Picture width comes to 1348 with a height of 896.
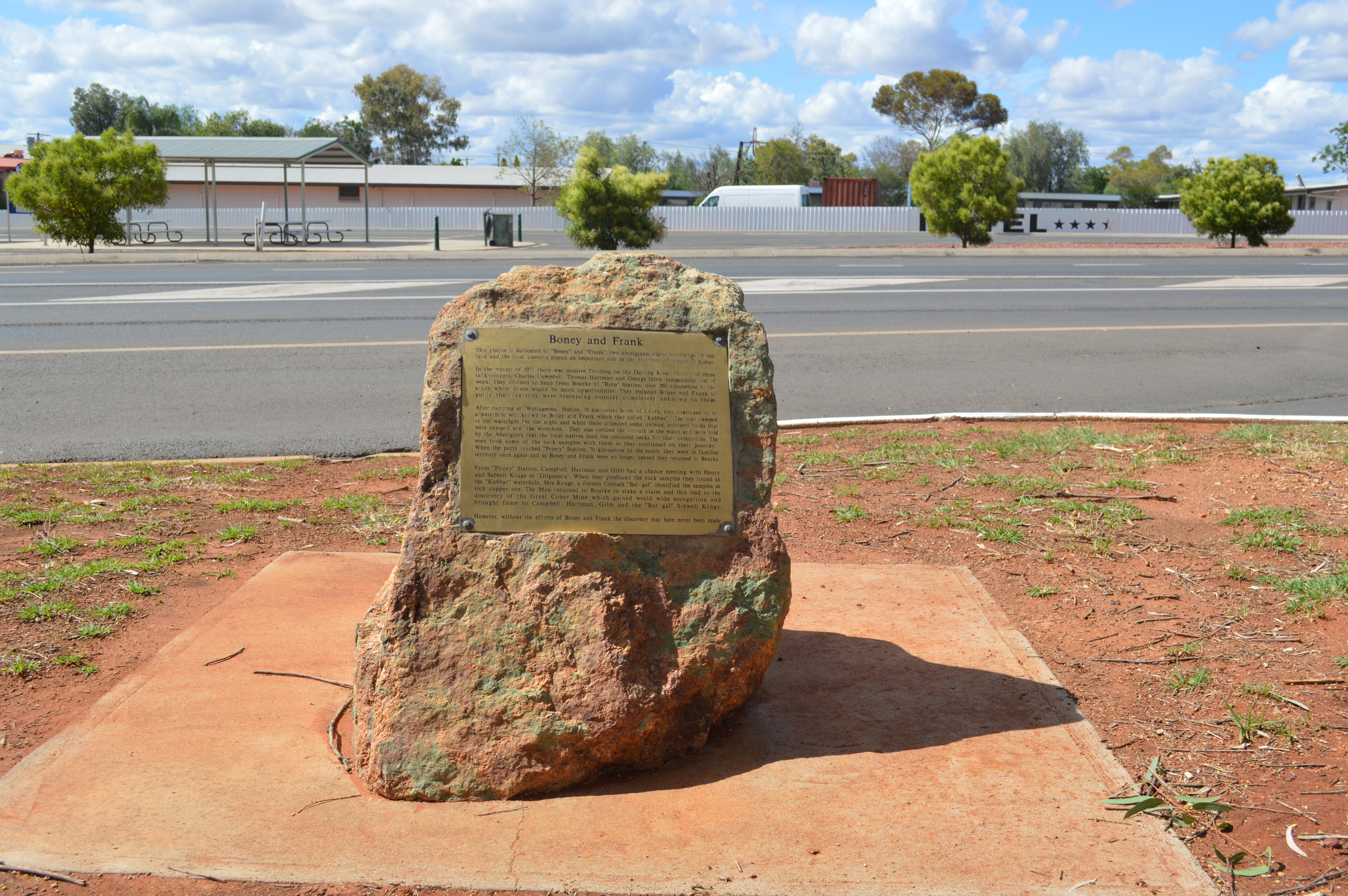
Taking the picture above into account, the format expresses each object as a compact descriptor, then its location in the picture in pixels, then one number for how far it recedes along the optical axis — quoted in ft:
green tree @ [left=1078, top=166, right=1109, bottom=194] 278.67
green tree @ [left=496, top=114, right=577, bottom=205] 159.43
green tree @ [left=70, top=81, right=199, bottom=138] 273.13
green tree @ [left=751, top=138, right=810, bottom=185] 242.37
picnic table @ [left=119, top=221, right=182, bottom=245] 97.30
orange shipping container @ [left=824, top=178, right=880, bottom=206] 173.37
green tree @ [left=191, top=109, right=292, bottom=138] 262.06
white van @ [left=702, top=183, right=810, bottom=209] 163.73
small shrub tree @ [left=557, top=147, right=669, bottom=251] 84.69
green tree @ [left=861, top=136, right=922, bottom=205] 254.47
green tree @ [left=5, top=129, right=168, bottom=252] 81.87
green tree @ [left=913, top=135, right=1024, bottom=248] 92.68
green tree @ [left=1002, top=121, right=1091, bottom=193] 263.08
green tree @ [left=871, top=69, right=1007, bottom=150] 230.07
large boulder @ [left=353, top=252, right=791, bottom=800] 9.69
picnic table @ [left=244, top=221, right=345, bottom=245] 96.53
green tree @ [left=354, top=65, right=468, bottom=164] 265.95
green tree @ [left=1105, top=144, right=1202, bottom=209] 280.92
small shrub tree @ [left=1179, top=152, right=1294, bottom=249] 97.55
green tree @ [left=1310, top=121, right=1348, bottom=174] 220.43
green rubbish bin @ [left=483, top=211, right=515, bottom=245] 98.78
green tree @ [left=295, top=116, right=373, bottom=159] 270.87
